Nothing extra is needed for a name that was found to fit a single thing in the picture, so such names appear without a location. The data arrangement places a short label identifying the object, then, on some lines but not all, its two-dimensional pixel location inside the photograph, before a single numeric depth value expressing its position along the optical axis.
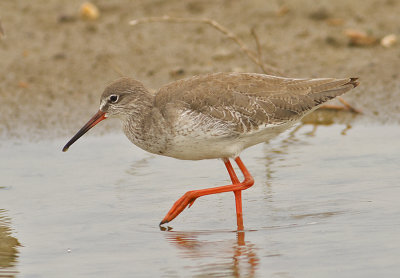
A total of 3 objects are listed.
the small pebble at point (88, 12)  13.92
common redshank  7.76
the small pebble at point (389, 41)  12.65
